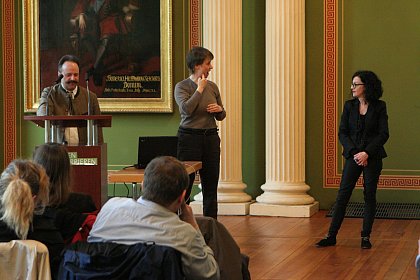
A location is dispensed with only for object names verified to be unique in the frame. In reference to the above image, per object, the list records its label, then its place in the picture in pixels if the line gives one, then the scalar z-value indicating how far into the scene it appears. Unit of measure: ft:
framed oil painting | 33.73
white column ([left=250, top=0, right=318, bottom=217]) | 30.60
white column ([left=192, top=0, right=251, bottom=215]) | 30.91
